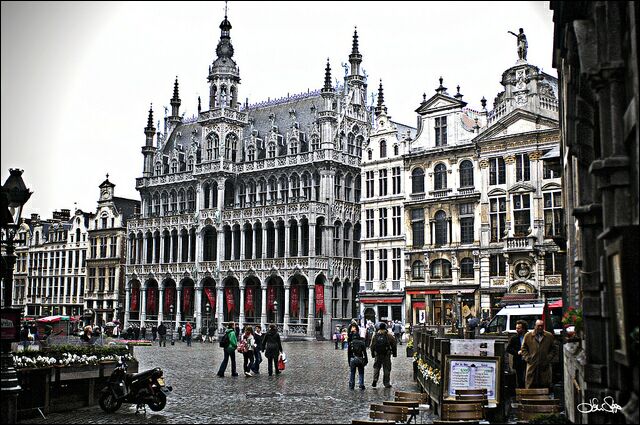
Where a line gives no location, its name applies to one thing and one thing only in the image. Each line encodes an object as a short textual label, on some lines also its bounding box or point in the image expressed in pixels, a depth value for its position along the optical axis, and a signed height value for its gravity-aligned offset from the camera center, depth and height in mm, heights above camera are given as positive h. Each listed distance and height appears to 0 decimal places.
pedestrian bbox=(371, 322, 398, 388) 22456 -1764
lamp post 13836 -87
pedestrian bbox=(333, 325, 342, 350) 49062 -3088
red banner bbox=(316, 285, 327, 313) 62188 -792
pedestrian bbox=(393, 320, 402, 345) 51122 -2724
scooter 17344 -2283
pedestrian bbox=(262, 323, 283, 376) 27297 -2004
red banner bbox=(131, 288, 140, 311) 76562 -801
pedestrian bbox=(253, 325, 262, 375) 27758 -2422
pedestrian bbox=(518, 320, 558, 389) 16172 -1438
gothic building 64062 +6392
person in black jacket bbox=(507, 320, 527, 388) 18625 -1504
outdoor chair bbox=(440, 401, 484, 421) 12750 -1992
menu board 14742 -1623
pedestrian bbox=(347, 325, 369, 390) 22116 -1960
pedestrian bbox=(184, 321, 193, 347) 53997 -3178
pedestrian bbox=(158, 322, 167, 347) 53384 -3032
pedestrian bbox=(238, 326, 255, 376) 27062 -2019
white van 32594 -1171
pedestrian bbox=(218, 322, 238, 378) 26719 -1957
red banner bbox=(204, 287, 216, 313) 69438 -781
